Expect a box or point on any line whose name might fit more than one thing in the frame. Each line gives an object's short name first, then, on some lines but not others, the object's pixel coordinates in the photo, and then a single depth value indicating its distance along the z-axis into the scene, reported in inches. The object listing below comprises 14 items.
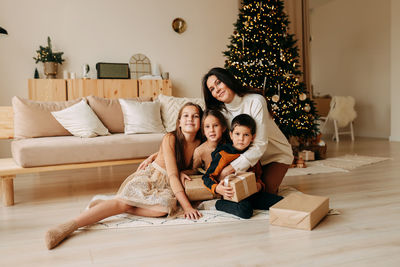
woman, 76.5
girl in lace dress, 66.5
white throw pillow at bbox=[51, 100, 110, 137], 108.4
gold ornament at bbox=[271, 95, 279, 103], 140.4
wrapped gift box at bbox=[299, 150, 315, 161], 154.2
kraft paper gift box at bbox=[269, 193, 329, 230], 63.7
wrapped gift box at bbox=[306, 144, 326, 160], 160.2
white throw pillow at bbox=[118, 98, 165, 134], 119.3
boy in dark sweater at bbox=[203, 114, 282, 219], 74.1
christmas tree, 142.9
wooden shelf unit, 159.2
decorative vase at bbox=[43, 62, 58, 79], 163.2
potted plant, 163.3
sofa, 90.4
